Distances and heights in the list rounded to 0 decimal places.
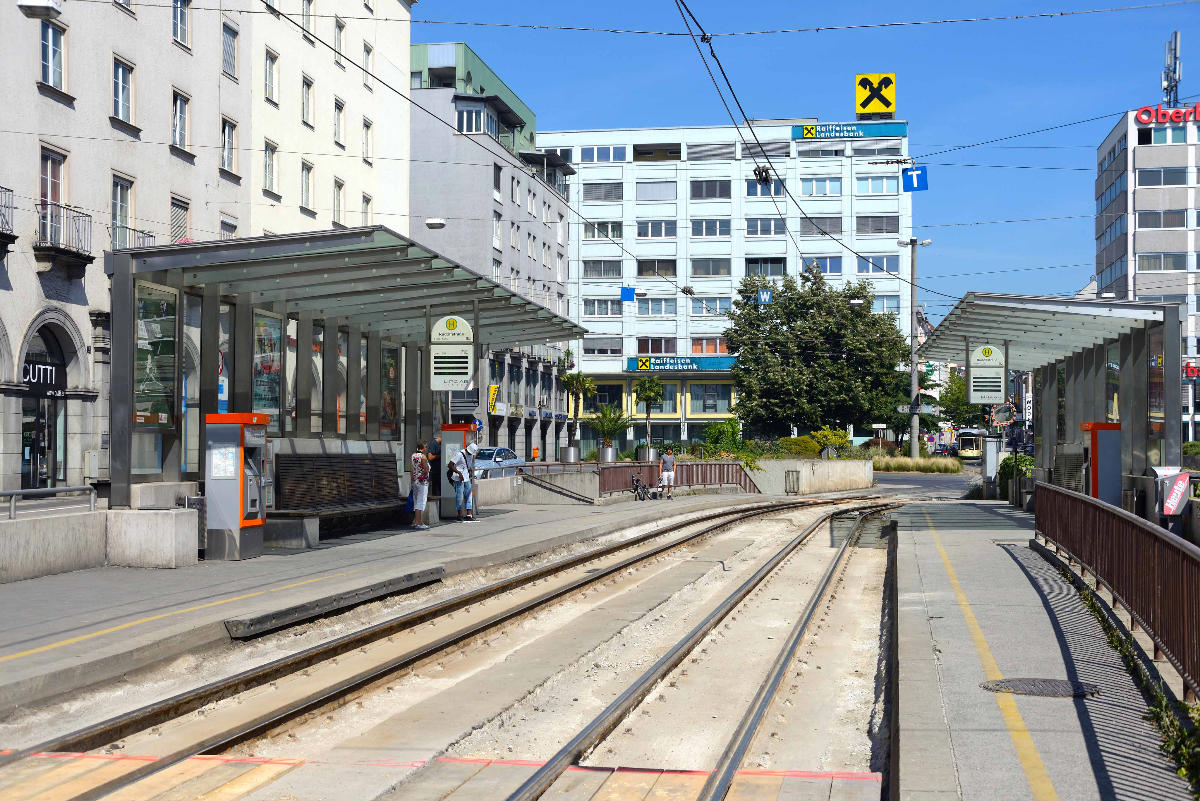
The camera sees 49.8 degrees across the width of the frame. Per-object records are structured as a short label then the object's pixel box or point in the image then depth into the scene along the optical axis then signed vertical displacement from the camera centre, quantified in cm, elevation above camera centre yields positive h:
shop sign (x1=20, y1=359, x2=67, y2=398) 3027 +83
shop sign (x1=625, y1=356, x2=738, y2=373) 8831 +362
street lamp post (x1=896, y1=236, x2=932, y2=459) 5262 +151
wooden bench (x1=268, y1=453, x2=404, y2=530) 1941 -121
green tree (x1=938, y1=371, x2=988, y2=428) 10502 +99
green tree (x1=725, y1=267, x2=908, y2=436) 6738 +291
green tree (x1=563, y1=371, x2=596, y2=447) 8019 +182
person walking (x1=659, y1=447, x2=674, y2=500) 4172 -182
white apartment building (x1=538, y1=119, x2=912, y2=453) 8888 +1263
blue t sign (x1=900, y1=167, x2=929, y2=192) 4922 +933
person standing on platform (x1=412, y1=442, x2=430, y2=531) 2289 -122
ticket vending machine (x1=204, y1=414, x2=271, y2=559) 1688 -94
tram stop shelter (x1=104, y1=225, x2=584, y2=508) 1631 +122
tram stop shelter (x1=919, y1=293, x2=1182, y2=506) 2170 +113
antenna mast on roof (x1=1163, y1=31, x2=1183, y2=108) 8950 +2395
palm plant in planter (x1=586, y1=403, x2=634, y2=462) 6894 -41
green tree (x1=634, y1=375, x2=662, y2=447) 8162 +164
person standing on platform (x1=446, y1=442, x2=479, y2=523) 2538 -117
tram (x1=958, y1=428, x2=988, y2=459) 11088 -237
